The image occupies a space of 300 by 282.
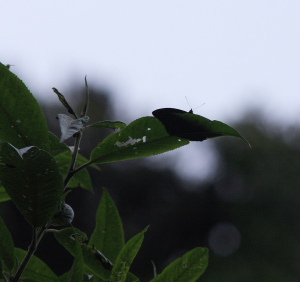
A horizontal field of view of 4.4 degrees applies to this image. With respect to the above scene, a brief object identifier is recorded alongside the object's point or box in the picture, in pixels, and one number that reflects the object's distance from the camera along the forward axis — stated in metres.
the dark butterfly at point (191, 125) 2.77
